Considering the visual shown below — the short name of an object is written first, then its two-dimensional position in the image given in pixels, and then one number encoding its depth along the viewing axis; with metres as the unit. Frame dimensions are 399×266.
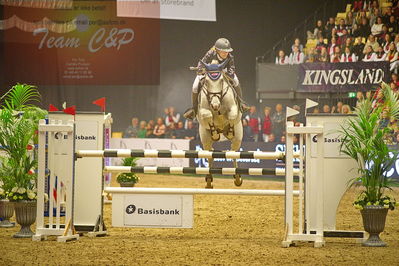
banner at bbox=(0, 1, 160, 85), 19.02
